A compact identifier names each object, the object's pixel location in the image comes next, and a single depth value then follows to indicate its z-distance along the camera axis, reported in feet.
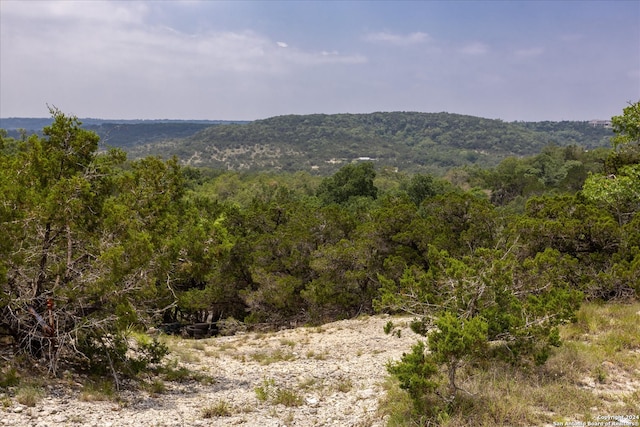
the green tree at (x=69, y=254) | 22.52
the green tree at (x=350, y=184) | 135.49
